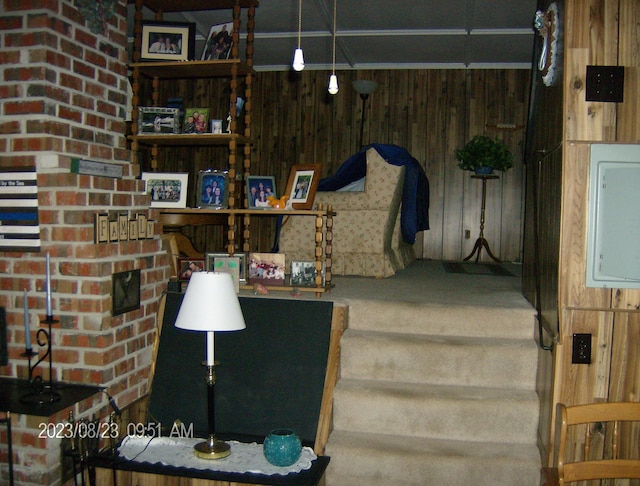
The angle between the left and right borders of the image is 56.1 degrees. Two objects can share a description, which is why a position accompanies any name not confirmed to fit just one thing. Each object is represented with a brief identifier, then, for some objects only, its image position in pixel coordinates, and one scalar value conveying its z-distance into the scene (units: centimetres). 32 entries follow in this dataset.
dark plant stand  671
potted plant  655
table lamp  240
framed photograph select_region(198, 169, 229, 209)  398
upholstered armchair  474
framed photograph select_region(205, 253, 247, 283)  388
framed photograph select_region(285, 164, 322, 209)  392
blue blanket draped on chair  484
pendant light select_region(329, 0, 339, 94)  396
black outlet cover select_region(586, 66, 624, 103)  239
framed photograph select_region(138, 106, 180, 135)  393
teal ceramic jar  241
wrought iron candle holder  246
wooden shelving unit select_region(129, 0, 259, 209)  380
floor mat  554
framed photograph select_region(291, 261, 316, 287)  387
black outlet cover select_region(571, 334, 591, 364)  247
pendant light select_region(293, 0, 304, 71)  345
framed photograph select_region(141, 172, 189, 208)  393
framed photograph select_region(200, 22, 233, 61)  394
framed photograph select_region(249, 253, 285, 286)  392
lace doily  243
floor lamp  688
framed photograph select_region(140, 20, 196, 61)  391
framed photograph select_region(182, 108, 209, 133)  396
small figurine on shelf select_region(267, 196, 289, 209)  393
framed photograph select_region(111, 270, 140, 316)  287
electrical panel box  235
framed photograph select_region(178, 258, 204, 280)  388
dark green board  298
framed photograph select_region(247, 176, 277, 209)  407
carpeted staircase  276
